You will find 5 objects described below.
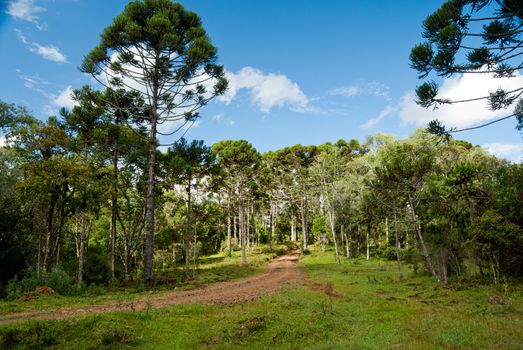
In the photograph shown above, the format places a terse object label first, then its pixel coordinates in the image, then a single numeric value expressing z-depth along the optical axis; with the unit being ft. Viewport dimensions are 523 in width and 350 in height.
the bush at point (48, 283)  44.77
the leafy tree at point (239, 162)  116.37
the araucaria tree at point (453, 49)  26.89
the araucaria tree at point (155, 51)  58.13
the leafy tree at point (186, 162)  69.31
